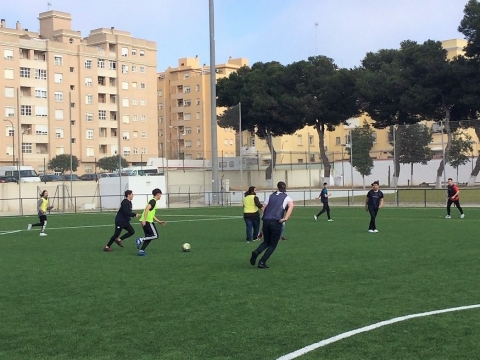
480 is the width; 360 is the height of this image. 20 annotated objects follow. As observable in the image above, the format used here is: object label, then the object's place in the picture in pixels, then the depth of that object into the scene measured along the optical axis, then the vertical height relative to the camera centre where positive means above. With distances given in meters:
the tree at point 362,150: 46.44 +0.82
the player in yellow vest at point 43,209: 25.45 -1.48
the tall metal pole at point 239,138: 48.71 +1.84
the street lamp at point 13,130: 76.44 +4.13
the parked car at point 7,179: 55.00 -0.86
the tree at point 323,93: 63.09 +6.29
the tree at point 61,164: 68.00 +0.32
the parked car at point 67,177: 59.99 -0.88
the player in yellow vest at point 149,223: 17.25 -1.39
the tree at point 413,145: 42.41 +1.02
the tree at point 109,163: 66.88 +0.30
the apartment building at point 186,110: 112.44 +8.85
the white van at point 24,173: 56.05 -0.44
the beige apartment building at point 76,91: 81.88 +9.36
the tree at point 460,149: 41.28 +0.68
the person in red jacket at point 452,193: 29.20 -1.32
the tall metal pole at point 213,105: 44.88 +3.79
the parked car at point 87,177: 63.84 -0.93
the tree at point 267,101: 66.31 +5.85
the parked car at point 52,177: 57.03 -0.84
